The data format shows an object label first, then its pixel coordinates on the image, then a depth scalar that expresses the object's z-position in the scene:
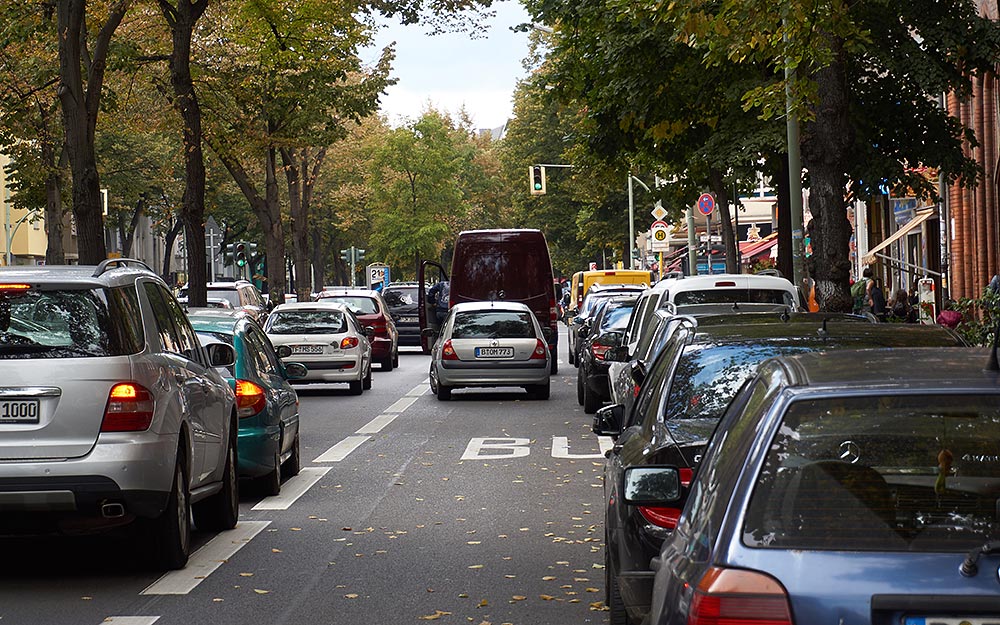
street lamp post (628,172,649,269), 69.25
